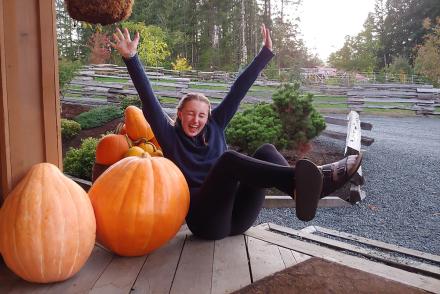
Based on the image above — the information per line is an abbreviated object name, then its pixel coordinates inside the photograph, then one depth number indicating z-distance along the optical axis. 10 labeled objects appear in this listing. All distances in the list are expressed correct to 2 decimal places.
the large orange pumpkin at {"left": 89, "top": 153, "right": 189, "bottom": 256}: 1.37
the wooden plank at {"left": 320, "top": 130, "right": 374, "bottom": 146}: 4.49
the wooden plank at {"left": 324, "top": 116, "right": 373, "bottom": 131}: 4.74
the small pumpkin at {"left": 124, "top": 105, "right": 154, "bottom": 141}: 2.38
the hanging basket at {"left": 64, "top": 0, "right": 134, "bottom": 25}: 1.67
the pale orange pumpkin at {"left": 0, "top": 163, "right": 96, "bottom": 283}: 1.20
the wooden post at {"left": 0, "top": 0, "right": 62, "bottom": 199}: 1.33
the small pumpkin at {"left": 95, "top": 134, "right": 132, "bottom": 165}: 2.25
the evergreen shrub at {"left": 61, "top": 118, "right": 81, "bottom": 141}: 4.47
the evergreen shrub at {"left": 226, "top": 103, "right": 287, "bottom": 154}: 3.72
